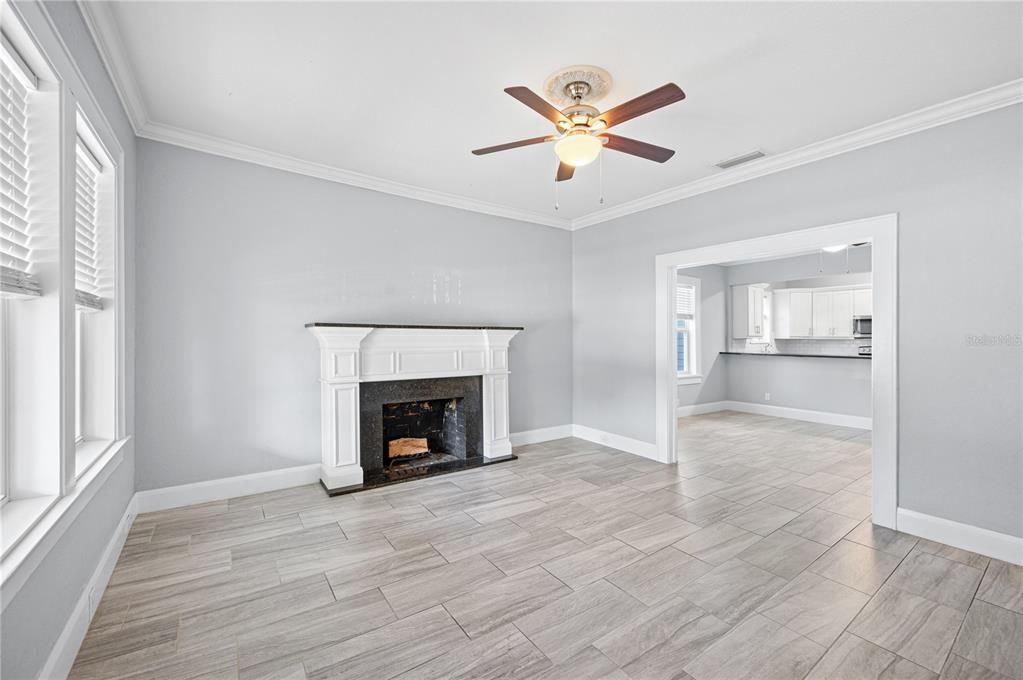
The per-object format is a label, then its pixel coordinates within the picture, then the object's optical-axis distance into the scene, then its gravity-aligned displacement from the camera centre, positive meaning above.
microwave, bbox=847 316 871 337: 6.35 +0.14
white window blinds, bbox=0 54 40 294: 1.45 +0.52
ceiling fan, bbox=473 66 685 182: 2.19 +1.14
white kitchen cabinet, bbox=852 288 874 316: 6.46 +0.50
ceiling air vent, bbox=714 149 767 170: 3.49 +1.41
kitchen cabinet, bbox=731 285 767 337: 7.50 +0.40
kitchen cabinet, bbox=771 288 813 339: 7.06 +0.37
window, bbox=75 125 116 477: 2.38 +0.12
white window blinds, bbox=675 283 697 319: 7.48 +0.59
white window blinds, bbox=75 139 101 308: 2.24 +0.59
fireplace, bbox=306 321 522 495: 3.67 -0.47
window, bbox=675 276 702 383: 7.48 +0.14
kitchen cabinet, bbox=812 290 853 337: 6.63 +0.35
